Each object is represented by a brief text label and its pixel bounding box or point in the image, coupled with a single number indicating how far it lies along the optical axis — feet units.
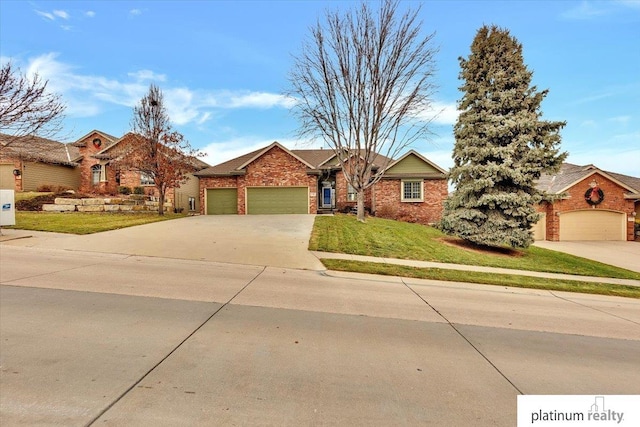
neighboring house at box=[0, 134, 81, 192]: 77.67
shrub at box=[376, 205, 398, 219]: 80.12
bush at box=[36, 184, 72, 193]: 75.92
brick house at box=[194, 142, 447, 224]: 79.05
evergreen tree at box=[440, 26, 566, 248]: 44.01
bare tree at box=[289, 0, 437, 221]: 58.49
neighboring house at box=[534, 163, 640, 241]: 74.18
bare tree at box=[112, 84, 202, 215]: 63.46
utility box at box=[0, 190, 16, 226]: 36.40
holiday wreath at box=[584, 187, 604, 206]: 74.02
